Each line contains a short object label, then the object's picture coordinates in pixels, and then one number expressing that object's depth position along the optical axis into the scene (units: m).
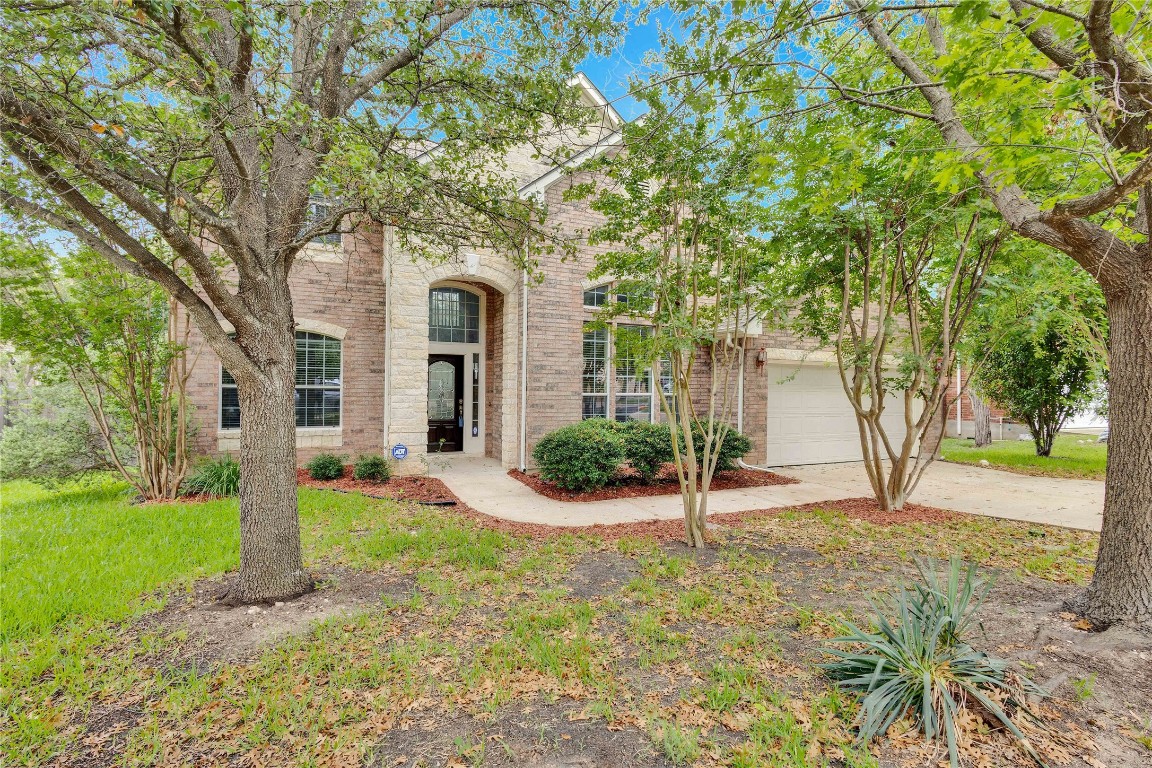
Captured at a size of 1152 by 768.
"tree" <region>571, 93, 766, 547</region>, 4.62
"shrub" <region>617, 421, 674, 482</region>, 7.99
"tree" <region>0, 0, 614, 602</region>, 3.00
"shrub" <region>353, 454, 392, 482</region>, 8.27
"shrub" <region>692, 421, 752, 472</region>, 8.42
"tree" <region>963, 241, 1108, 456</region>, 6.72
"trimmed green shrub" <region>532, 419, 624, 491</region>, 7.39
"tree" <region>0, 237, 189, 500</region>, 6.20
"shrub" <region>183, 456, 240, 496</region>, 7.25
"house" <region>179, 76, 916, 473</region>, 8.61
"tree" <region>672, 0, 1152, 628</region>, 2.64
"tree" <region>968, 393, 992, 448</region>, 15.20
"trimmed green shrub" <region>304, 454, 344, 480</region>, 8.44
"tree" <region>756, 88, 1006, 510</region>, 5.37
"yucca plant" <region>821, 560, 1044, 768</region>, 2.36
